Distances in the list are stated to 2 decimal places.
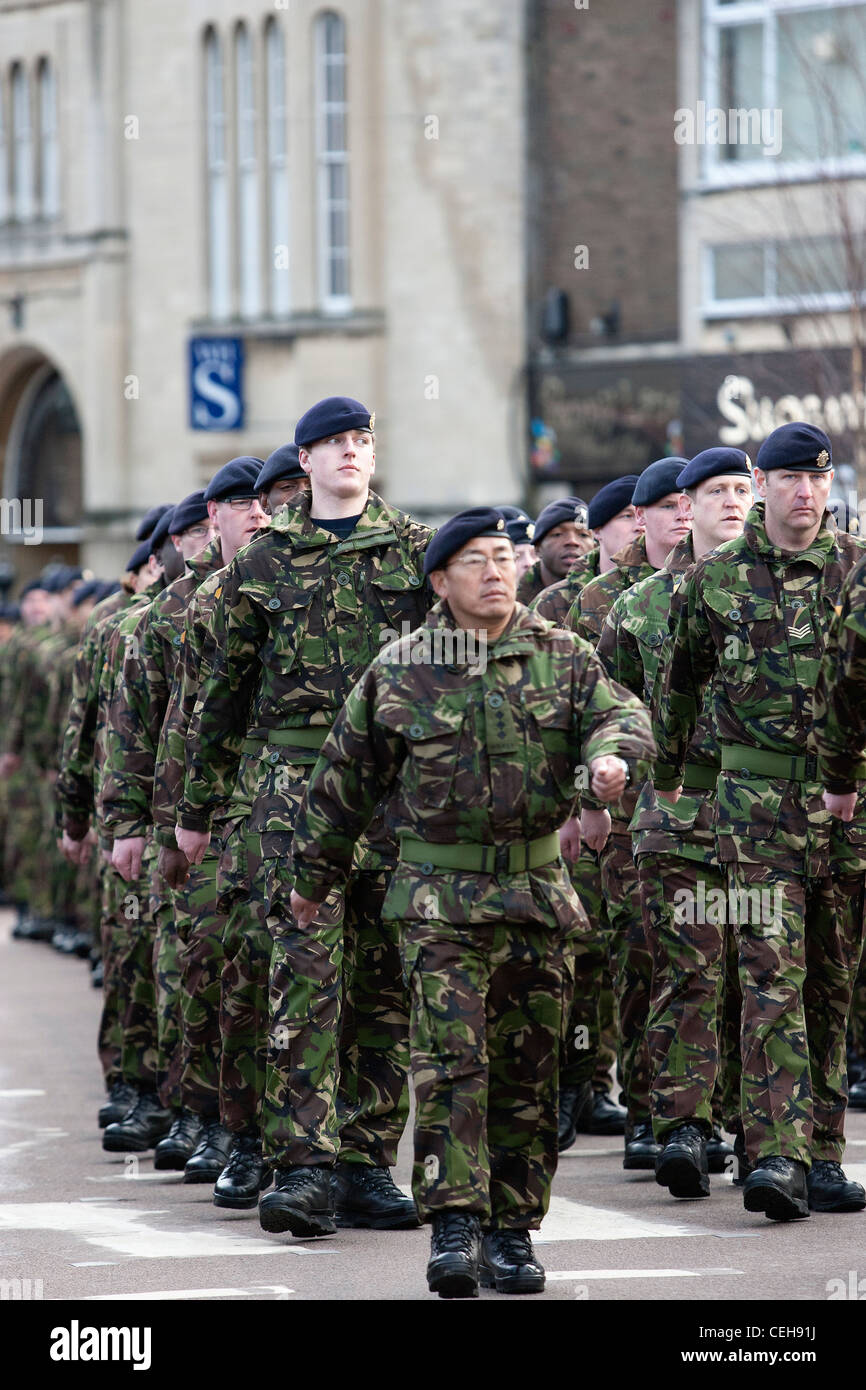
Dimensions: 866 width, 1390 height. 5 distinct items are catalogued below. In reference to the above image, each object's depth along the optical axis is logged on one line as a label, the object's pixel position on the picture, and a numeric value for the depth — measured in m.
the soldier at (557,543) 23.28
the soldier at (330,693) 15.76
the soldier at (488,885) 13.29
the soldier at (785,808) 15.55
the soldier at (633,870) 18.00
